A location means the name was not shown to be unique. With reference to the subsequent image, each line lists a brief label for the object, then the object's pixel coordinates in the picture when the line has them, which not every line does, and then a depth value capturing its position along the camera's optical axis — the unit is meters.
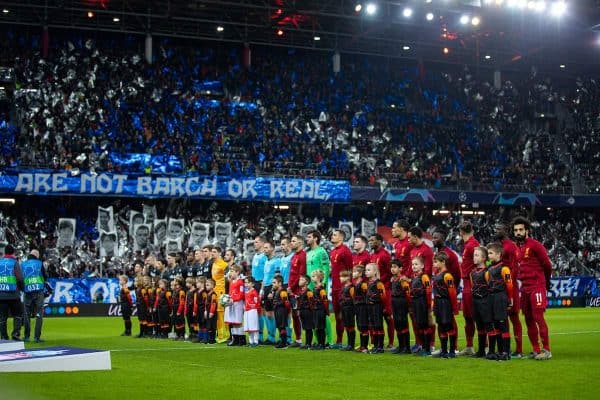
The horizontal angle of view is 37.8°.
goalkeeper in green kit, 17.23
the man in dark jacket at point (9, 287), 18.34
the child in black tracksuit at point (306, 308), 16.70
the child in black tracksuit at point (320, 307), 16.56
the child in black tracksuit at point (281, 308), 17.61
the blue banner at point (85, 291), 34.16
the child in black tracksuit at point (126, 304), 22.91
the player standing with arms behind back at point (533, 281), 13.59
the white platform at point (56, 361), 11.84
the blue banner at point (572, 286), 39.94
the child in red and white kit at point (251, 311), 18.30
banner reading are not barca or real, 36.59
